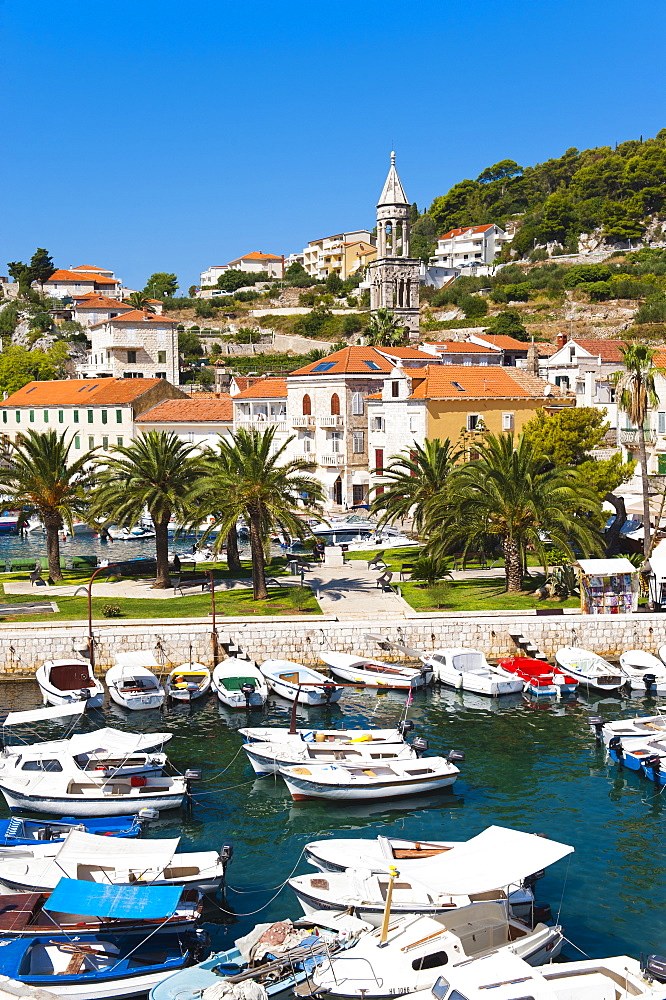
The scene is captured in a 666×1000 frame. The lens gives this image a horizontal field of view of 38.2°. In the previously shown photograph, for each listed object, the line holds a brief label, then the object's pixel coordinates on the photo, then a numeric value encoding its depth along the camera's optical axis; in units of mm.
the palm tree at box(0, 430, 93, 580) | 44438
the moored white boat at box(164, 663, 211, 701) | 33938
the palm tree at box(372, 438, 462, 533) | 49172
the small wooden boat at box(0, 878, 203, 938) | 18297
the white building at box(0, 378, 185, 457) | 85500
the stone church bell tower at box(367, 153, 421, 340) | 108438
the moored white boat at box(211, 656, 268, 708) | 33344
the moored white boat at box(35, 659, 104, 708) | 32781
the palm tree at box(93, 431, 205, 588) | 41781
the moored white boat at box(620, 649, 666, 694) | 34875
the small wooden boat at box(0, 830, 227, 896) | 19922
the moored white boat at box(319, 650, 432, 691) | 35094
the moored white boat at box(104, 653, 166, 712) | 33031
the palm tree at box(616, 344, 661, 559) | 42969
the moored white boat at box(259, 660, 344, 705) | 33219
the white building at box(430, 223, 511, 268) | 157125
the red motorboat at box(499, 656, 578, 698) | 35062
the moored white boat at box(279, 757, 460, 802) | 25672
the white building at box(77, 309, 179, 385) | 108938
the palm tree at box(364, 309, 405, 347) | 90938
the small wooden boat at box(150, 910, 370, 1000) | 16688
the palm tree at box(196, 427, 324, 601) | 40062
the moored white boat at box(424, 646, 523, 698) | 34500
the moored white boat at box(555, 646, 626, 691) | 34938
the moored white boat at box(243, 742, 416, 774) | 27125
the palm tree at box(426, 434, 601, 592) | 40625
